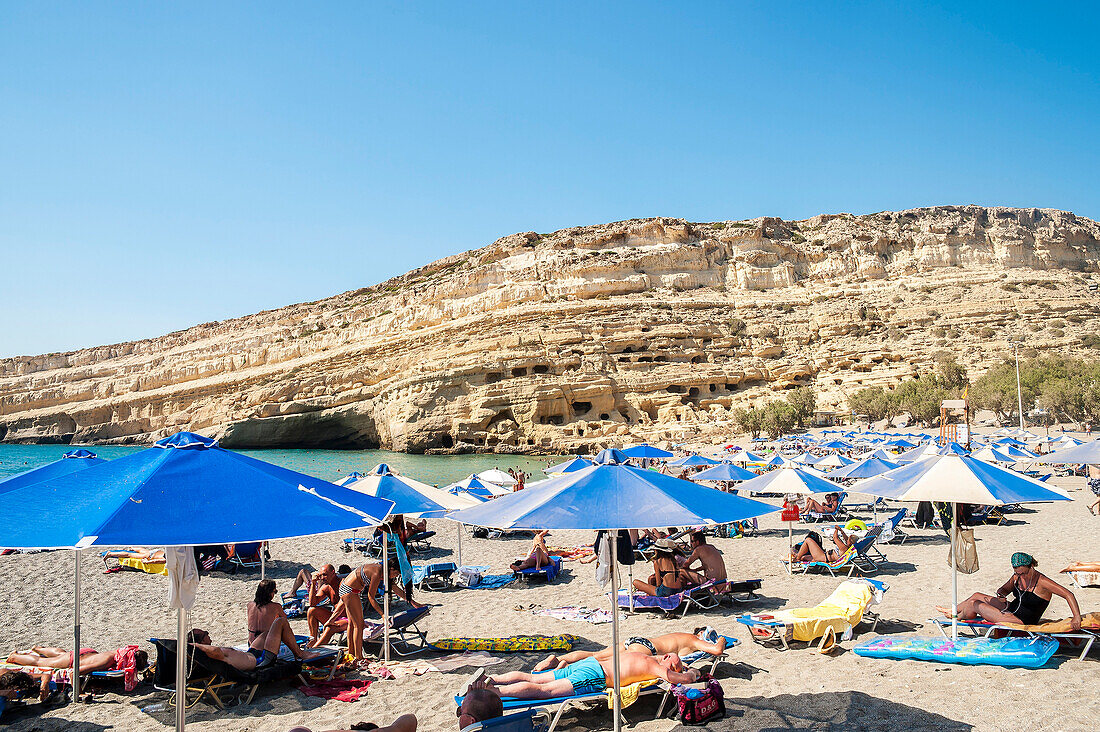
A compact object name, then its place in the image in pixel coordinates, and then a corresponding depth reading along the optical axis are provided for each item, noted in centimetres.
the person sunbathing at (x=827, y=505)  1544
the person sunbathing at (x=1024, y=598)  598
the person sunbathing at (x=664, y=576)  846
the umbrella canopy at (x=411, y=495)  855
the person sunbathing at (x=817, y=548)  1019
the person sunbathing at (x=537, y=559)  1051
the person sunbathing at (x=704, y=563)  848
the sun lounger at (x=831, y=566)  995
